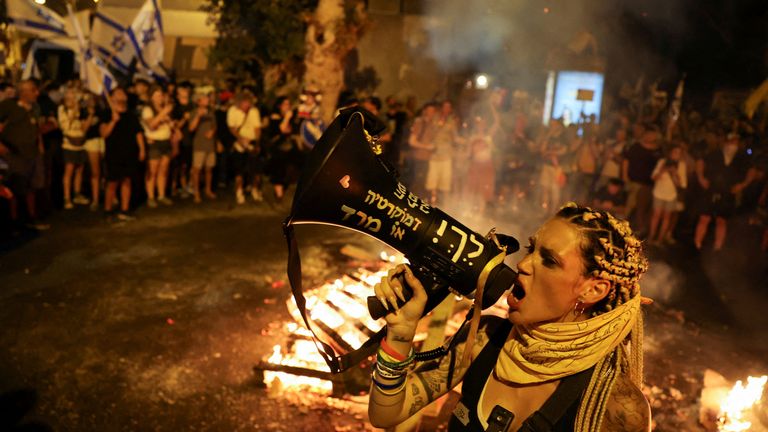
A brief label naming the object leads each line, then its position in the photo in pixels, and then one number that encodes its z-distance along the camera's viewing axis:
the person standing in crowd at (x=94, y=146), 9.35
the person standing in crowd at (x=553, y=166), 11.03
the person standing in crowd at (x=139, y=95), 10.04
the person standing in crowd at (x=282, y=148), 10.47
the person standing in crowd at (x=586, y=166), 10.72
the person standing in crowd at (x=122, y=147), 8.52
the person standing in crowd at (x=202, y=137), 10.10
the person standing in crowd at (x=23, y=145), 7.64
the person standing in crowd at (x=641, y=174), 9.49
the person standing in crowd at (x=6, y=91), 8.73
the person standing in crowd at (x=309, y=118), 10.37
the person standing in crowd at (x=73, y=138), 9.04
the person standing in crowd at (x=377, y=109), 11.42
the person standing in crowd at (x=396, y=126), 12.75
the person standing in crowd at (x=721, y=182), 9.21
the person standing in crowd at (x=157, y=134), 9.35
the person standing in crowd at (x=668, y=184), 9.27
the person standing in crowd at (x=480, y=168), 10.95
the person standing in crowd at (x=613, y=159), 10.12
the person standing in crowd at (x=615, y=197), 10.00
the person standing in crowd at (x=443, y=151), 10.76
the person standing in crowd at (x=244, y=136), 10.29
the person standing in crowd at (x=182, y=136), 10.07
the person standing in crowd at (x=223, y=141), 10.80
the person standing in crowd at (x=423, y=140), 10.84
